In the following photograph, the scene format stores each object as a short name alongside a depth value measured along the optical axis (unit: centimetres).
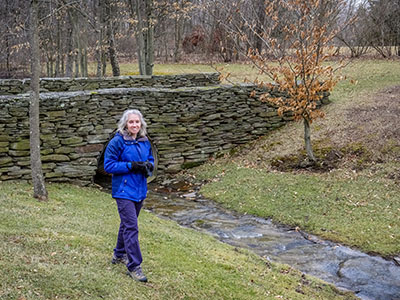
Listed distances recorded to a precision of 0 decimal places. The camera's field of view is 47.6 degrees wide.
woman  493
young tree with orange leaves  1096
